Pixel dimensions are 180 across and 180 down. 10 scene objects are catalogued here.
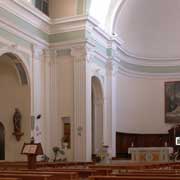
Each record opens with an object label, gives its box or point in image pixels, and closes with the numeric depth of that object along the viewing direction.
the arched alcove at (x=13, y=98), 18.41
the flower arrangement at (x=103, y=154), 20.84
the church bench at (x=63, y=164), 13.38
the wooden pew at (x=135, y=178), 5.31
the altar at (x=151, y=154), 18.70
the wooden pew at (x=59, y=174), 6.66
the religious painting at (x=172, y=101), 25.89
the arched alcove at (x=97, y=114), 23.01
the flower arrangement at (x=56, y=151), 19.23
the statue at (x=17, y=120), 18.47
